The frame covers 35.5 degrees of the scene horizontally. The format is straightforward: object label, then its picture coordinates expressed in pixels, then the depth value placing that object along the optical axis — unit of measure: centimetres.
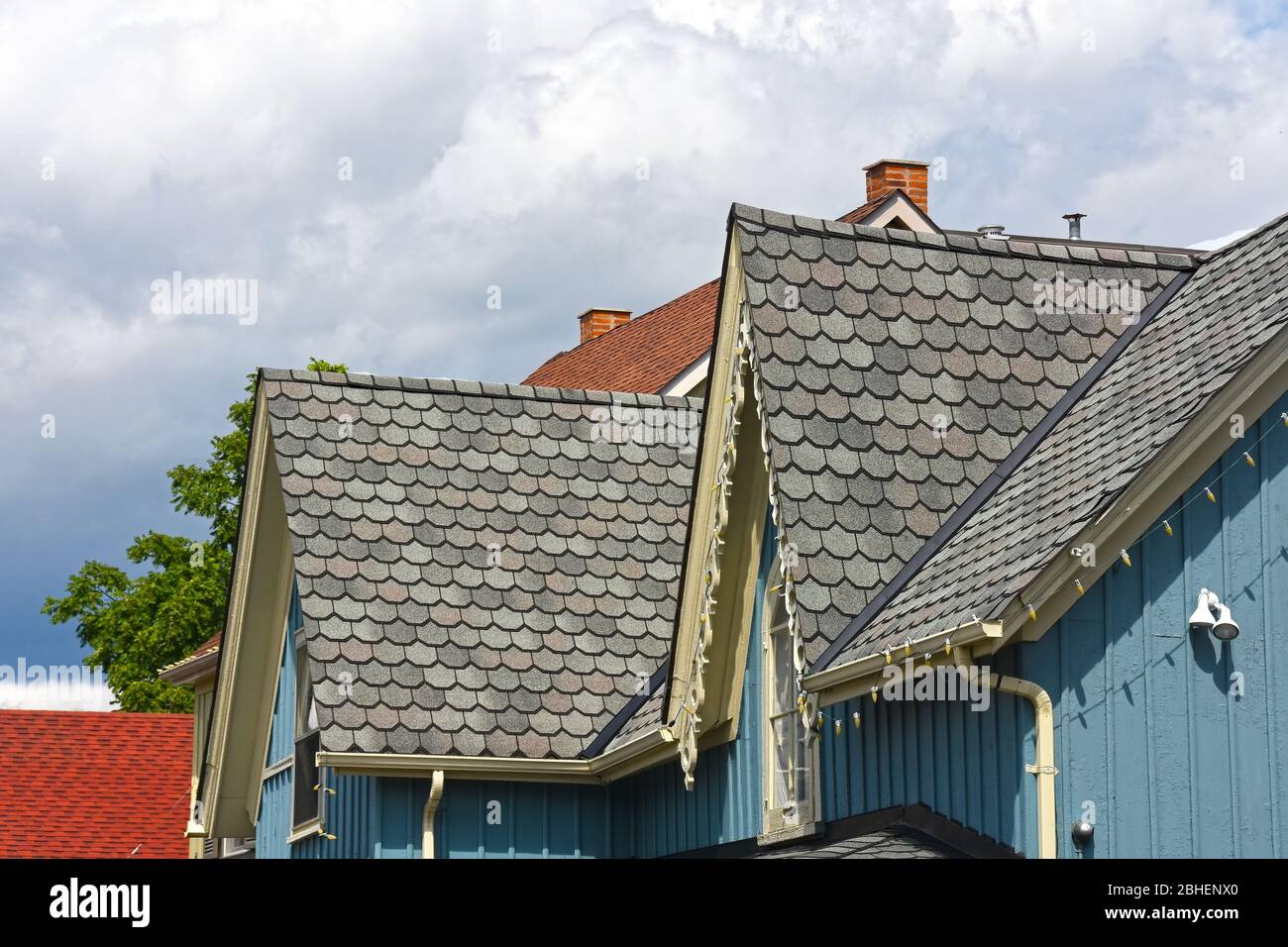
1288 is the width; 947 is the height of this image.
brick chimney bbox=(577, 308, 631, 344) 3609
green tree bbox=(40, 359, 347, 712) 3878
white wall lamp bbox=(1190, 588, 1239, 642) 971
